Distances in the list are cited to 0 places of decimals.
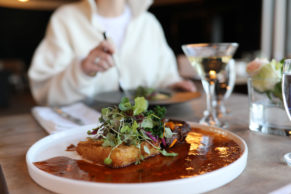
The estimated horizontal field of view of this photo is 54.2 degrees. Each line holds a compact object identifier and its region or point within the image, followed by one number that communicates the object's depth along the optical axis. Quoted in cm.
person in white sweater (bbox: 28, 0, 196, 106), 164
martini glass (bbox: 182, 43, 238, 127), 108
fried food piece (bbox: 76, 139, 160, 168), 65
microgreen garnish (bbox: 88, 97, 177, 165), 70
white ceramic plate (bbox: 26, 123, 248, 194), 51
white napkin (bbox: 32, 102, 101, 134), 102
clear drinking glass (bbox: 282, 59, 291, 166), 71
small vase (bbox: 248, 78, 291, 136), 92
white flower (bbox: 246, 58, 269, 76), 95
